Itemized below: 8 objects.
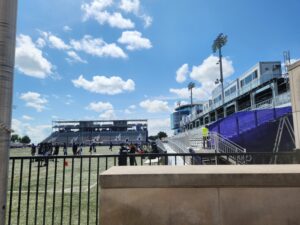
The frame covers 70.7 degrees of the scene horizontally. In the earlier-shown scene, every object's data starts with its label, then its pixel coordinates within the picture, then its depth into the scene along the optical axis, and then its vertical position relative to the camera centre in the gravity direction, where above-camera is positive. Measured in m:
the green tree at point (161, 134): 131.34 +1.79
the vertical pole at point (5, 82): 1.81 +0.49
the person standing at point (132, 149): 12.62 -0.71
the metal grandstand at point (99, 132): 81.76 +2.29
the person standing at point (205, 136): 13.68 +0.03
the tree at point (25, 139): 122.24 -0.58
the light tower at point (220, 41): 37.11 +16.64
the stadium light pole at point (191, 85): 70.52 +17.11
